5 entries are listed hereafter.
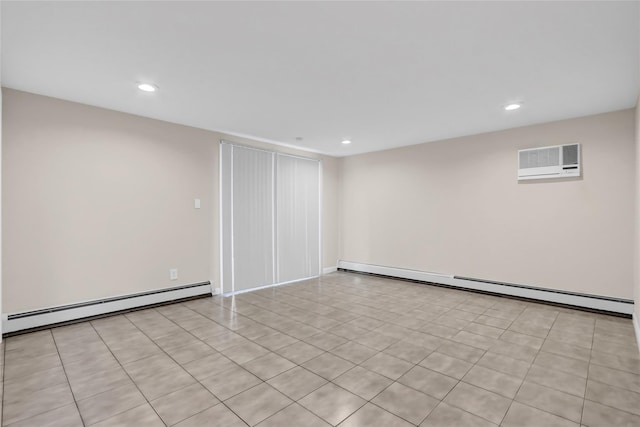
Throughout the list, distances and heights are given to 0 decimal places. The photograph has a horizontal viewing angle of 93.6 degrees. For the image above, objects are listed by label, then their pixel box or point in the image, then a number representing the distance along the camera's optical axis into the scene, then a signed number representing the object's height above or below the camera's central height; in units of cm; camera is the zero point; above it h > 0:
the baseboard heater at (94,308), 305 -109
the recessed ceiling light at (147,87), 292 +126
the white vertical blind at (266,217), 473 -8
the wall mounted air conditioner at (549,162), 389 +65
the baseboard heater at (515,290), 367 -116
